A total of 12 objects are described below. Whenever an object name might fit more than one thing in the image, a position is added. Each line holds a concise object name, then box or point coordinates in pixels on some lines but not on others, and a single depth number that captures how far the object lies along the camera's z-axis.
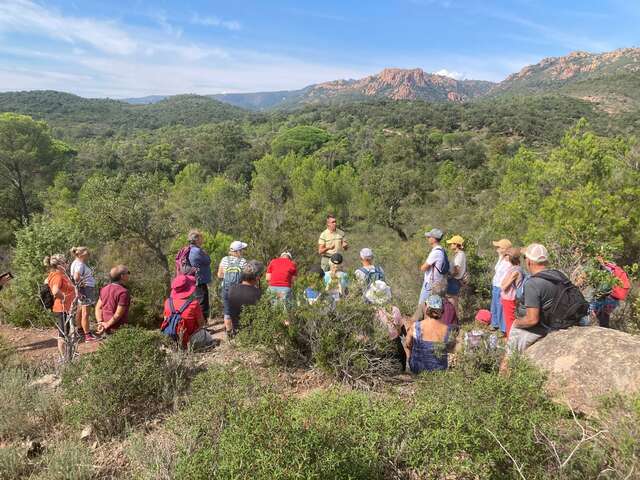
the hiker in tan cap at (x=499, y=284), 4.98
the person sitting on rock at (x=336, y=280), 4.30
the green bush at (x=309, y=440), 1.99
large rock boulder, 2.92
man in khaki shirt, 6.50
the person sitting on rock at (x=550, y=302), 3.40
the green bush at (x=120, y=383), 3.20
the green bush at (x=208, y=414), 2.09
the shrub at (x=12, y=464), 2.68
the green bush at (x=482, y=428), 2.25
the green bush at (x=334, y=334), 3.82
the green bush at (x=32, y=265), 7.87
